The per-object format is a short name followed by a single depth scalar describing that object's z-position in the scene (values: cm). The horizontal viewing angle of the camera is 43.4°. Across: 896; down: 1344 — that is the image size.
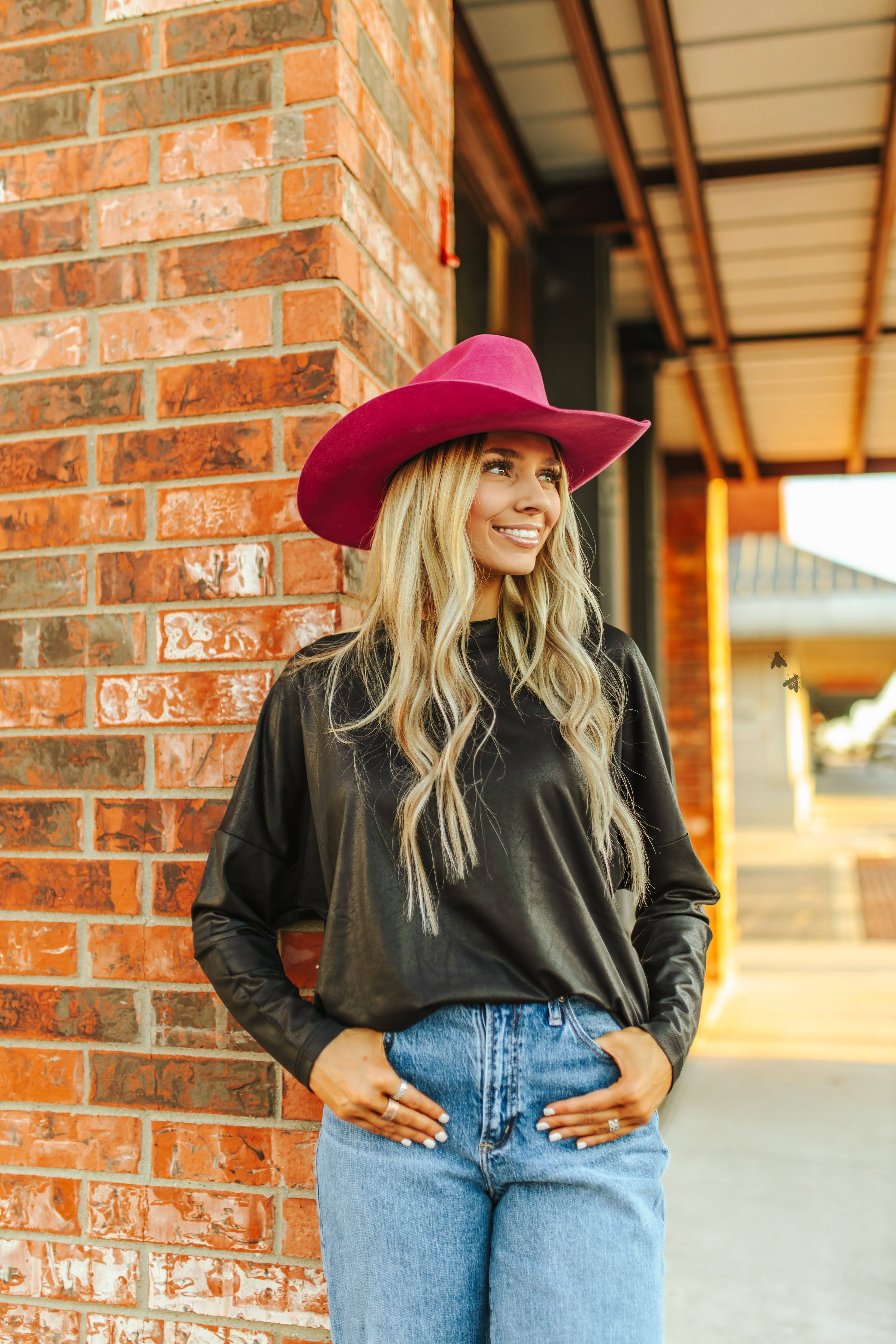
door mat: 1052
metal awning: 310
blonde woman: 131
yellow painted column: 713
